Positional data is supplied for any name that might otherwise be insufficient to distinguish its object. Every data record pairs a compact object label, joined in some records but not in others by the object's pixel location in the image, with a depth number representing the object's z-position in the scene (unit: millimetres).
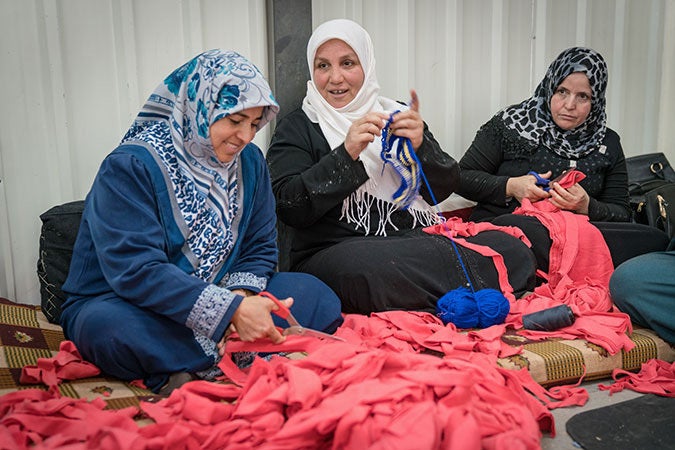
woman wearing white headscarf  2377
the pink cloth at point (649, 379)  1978
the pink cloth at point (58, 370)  1803
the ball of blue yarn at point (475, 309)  2267
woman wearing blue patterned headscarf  1752
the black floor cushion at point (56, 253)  2297
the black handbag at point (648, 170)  3518
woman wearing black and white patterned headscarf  2957
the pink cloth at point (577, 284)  2201
